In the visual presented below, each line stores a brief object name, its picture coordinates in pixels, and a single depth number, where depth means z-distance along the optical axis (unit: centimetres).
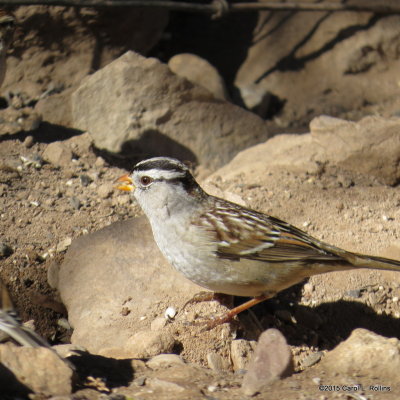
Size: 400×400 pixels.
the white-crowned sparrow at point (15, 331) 682
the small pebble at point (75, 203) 1209
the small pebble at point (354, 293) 1003
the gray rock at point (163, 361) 800
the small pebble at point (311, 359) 883
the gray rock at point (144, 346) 859
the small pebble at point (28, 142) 1348
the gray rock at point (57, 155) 1320
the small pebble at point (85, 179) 1275
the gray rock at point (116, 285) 931
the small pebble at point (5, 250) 1093
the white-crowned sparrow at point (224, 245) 892
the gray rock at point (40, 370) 651
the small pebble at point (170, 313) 941
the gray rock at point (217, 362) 871
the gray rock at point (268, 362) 736
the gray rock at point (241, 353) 870
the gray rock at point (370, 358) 788
